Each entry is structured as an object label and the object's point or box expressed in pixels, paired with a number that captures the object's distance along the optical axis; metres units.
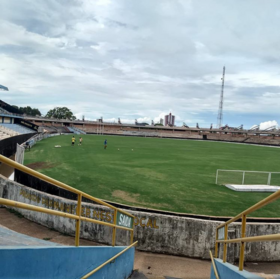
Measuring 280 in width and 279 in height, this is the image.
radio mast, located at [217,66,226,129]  94.50
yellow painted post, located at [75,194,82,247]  3.20
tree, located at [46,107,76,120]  135.27
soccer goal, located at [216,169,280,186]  14.48
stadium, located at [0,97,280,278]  7.49
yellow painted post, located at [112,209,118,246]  5.00
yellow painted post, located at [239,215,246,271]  3.18
